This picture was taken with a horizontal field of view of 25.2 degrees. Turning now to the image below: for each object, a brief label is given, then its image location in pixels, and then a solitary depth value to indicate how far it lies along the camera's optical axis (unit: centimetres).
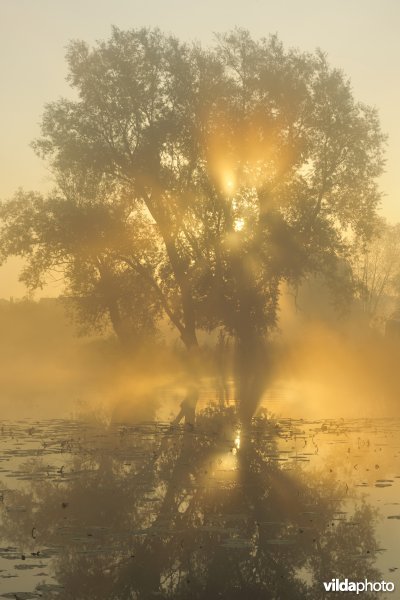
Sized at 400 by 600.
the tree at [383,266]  9775
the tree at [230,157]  4541
